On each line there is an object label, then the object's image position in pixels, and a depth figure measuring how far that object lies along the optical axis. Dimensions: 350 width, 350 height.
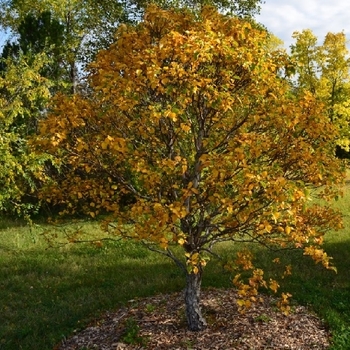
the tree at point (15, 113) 8.93
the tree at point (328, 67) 22.38
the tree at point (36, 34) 15.21
